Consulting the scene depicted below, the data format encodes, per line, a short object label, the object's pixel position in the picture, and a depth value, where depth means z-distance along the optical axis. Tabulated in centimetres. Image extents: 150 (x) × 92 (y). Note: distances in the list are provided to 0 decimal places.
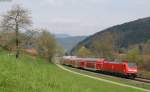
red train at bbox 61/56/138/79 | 5594
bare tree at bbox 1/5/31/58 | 6481
